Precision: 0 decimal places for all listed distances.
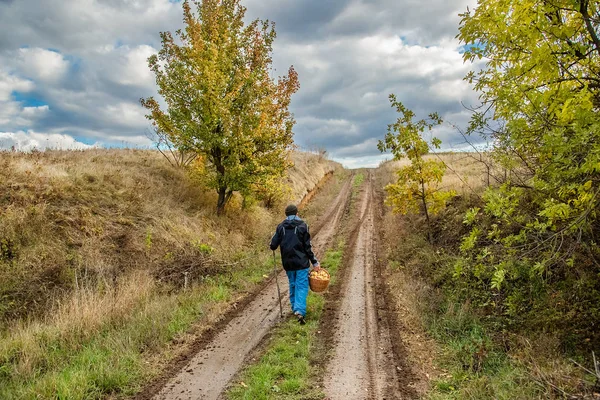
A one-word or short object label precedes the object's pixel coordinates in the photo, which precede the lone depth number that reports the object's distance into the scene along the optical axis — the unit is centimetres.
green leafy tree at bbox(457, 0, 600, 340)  453
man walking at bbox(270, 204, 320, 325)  835
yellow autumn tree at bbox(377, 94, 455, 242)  1206
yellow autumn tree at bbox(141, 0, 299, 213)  1396
